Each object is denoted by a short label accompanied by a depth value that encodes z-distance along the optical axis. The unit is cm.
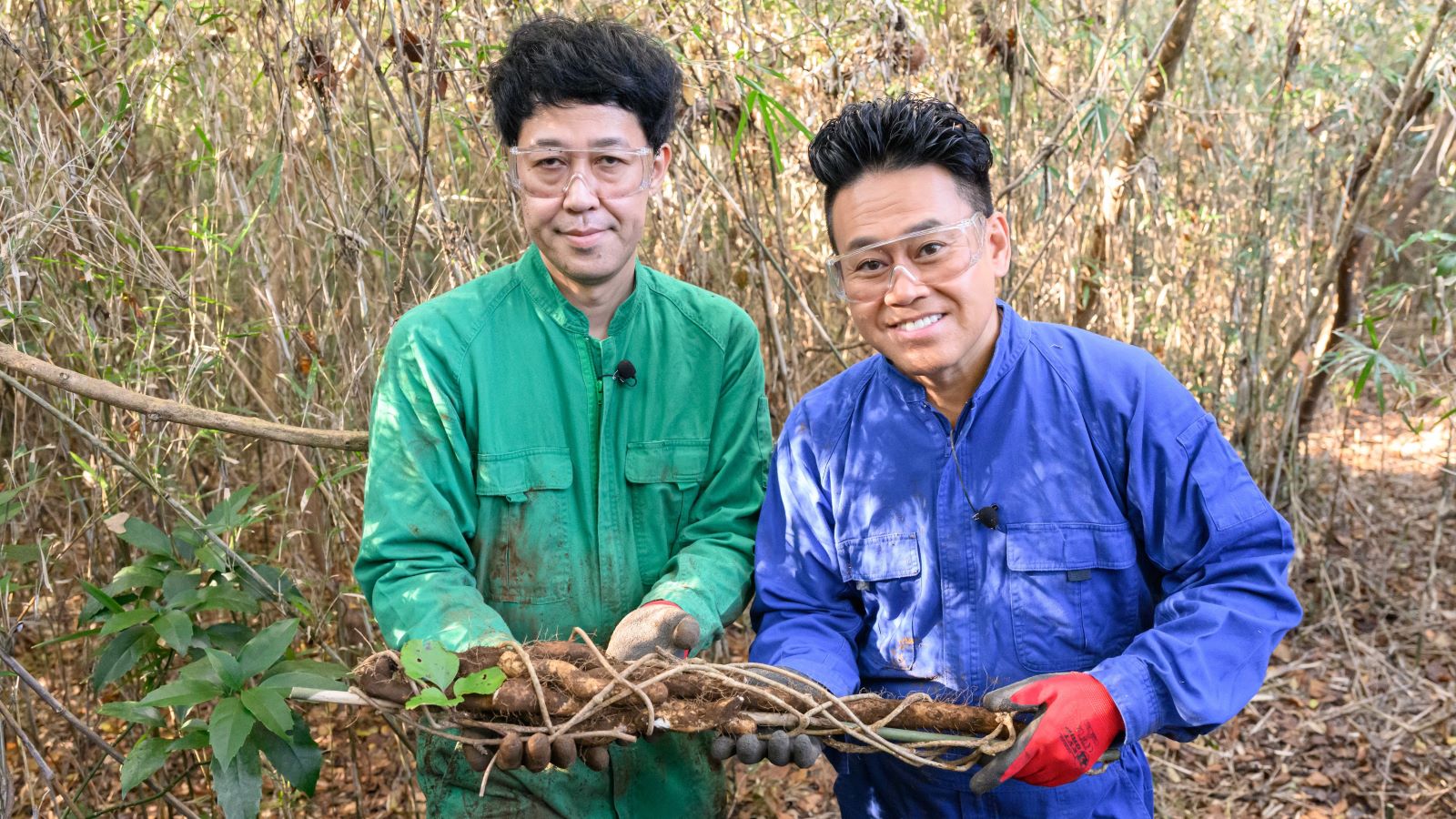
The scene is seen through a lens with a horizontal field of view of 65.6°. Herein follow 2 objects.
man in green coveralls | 227
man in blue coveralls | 199
